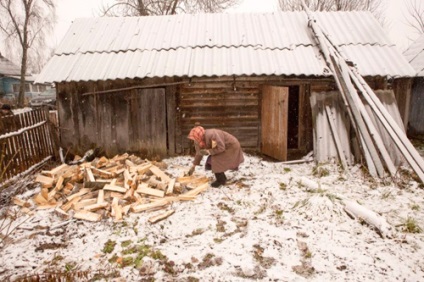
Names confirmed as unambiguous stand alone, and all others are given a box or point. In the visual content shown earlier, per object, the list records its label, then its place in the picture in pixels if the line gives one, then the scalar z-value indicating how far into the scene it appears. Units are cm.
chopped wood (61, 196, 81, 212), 554
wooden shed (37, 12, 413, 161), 832
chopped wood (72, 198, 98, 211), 553
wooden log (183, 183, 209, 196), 603
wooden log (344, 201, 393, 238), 423
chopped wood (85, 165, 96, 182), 617
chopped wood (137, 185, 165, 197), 595
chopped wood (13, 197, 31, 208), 569
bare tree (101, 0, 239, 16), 2127
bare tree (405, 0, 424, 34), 2856
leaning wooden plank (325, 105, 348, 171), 720
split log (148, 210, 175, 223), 496
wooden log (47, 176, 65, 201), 595
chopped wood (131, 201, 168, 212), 540
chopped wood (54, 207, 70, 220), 529
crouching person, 589
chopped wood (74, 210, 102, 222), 515
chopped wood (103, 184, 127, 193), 596
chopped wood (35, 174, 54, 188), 627
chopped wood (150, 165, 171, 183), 659
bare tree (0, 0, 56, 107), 2647
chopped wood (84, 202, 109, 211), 545
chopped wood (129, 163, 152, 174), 674
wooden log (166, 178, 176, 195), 602
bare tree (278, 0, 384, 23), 2612
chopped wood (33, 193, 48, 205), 582
